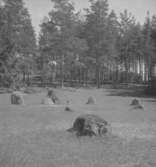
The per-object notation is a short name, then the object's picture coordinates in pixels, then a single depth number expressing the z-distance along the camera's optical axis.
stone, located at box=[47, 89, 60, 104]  19.73
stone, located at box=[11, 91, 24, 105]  18.21
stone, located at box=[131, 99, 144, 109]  18.55
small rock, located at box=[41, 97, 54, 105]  18.38
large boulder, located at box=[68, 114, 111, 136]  8.75
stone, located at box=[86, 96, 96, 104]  19.62
